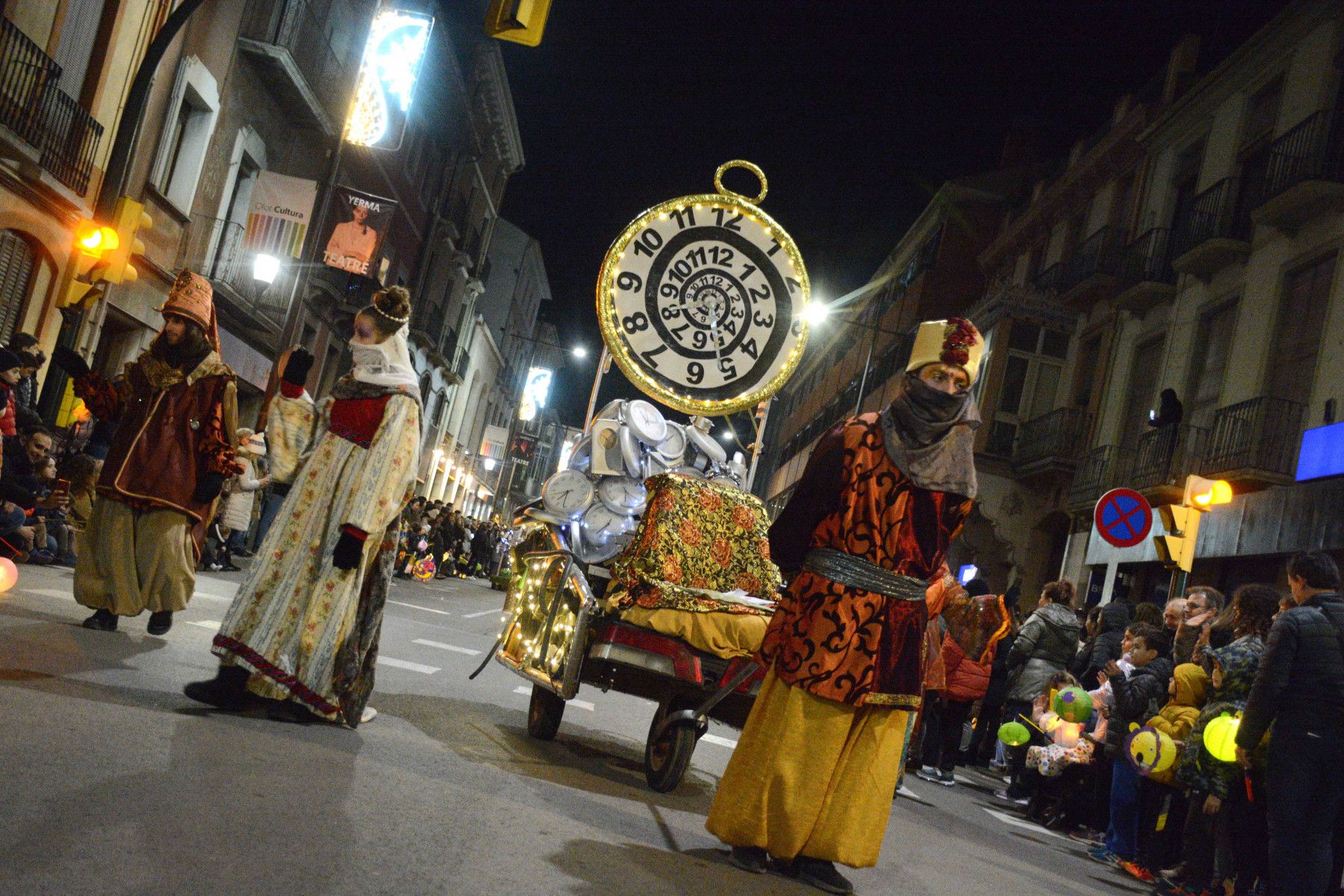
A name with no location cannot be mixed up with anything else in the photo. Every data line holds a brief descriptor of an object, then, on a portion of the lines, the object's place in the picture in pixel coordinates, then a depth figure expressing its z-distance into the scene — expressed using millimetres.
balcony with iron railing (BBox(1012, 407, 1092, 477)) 25047
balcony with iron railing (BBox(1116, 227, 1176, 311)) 22203
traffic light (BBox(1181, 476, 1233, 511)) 11867
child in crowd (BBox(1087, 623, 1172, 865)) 8750
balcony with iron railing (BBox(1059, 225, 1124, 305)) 24609
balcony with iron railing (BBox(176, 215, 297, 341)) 21812
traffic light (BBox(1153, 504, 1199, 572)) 11414
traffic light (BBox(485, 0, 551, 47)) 9203
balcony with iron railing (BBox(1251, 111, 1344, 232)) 16750
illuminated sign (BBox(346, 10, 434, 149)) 27675
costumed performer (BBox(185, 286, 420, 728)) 5516
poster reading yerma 26266
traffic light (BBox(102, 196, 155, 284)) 13414
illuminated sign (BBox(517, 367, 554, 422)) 70312
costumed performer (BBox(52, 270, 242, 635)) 6848
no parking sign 11516
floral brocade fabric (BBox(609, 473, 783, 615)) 6629
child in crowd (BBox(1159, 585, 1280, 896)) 7211
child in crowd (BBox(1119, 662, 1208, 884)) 8227
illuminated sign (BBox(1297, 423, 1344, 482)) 15328
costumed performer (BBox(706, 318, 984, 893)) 4668
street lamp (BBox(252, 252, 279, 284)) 23984
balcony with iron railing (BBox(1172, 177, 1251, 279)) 19516
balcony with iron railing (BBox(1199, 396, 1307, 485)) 16750
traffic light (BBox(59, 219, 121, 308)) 13273
